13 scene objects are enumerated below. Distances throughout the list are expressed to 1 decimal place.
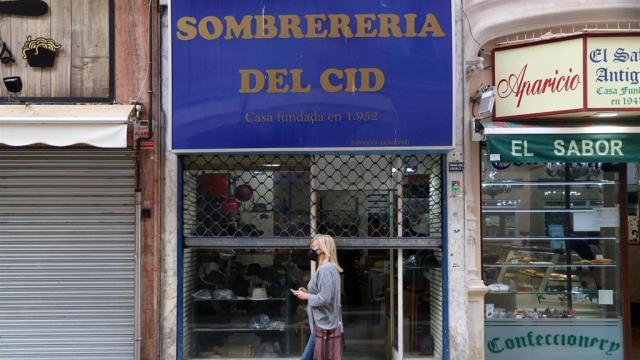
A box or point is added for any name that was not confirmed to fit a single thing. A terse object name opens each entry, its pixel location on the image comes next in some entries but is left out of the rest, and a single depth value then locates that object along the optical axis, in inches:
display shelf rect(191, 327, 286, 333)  267.4
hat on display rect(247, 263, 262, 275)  269.1
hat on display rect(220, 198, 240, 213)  264.5
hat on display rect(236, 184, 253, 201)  264.7
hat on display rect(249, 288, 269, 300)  269.6
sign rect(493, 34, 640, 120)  237.0
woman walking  210.4
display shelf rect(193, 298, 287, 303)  268.5
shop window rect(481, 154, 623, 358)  276.2
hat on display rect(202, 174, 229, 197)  265.4
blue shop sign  243.8
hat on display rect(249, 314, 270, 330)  268.5
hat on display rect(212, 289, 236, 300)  269.0
